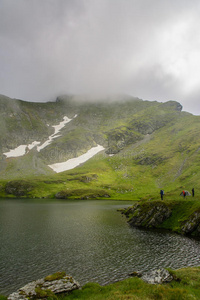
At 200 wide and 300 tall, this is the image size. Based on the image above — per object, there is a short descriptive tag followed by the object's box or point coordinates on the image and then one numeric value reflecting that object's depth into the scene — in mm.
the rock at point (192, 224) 48531
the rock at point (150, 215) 59375
